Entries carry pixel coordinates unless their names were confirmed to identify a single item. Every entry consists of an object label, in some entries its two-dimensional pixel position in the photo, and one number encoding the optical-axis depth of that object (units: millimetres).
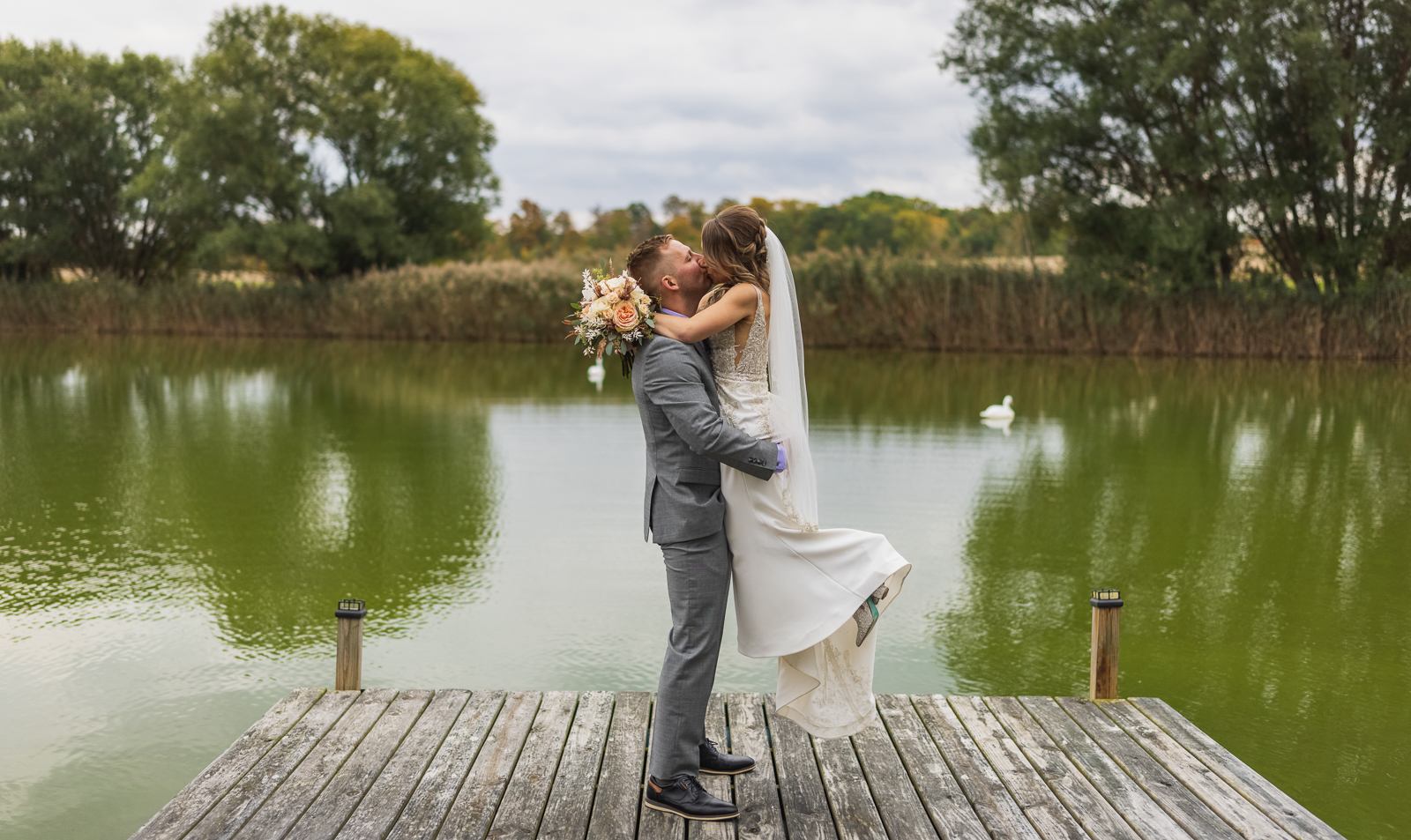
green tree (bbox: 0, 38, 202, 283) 34656
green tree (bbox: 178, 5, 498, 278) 31422
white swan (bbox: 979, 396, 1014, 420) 13344
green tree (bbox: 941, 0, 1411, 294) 21922
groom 3178
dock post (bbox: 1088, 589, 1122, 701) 4125
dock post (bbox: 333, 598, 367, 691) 4121
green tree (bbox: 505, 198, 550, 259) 62531
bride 3307
